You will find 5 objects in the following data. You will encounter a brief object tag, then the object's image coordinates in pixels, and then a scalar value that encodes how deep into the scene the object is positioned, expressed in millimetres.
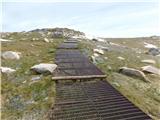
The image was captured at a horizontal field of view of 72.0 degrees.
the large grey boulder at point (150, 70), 8713
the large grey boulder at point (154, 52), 16451
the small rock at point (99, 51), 11831
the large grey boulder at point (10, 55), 9054
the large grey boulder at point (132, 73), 7698
